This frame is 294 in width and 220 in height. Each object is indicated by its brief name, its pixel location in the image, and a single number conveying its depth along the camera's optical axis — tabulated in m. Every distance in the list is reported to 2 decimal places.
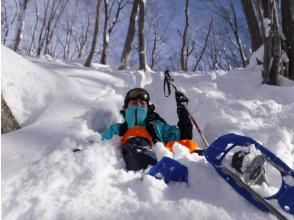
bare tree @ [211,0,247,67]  11.74
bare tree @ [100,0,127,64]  9.22
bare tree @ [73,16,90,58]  17.83
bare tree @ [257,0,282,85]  3.52
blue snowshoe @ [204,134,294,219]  1.46
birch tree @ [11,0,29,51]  11.10
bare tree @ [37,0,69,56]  14.46
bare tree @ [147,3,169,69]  15.95
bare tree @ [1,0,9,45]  15.38
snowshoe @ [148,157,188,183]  1.73
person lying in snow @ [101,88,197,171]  2.48
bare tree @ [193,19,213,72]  13.19
